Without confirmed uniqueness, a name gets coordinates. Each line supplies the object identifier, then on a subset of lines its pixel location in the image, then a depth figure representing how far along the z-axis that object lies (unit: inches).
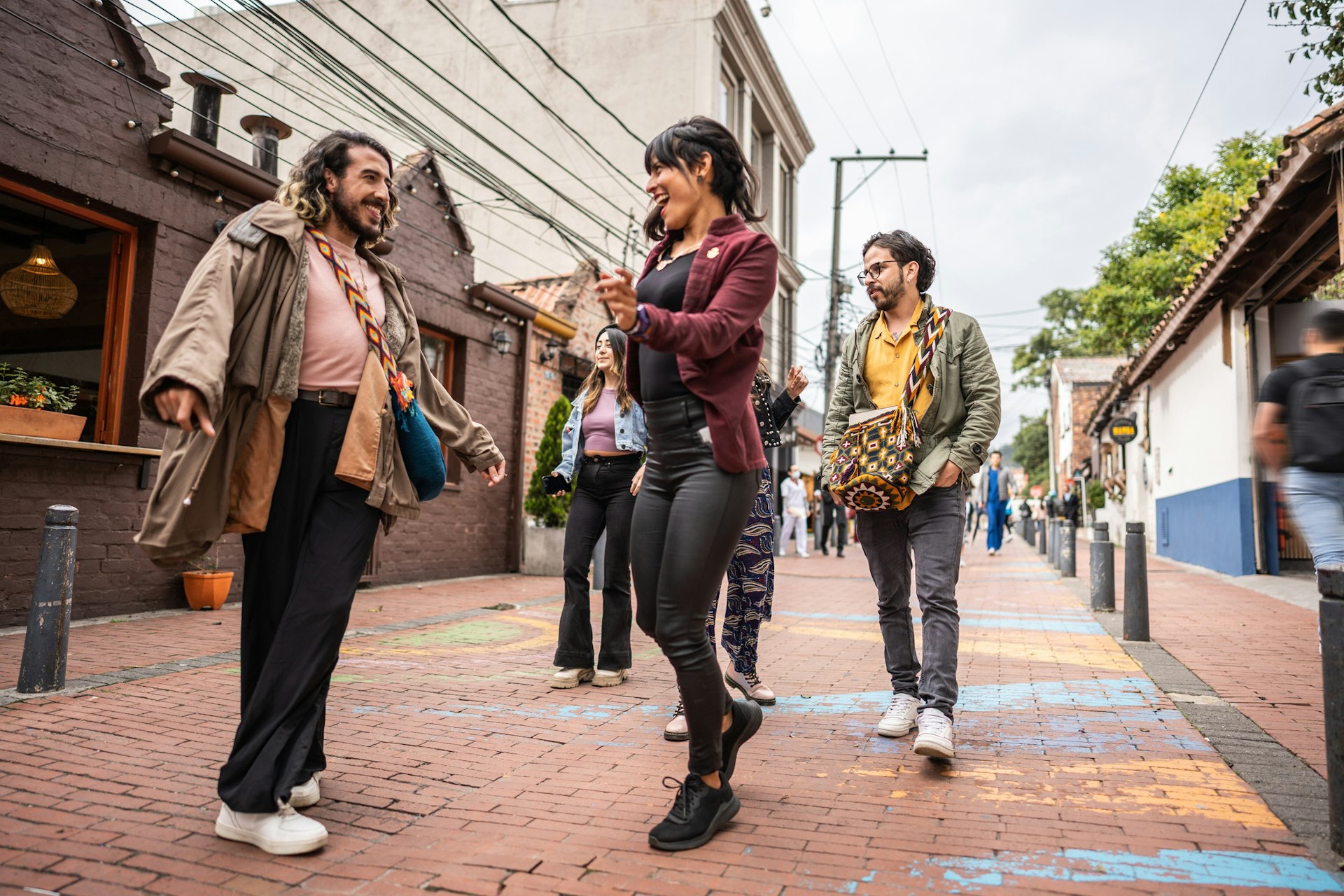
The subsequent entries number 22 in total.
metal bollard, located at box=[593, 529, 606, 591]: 425.1
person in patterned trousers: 171.8
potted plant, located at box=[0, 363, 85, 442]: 246.2
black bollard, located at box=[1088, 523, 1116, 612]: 338.3
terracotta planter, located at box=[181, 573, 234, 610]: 298.4
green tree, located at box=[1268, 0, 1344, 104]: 212.8
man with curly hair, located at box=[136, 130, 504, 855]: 97.9
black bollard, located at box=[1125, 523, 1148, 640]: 258.4
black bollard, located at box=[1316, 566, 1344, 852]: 98.2
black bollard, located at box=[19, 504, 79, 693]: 167.6
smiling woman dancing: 103.0
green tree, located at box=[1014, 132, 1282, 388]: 1000.6
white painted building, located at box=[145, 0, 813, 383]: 826.2
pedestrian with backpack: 175.5
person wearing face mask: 717.3
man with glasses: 144.1
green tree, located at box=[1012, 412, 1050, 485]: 3122.5
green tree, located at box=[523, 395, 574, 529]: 453.7
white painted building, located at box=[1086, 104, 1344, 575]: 341.7
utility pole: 961.5
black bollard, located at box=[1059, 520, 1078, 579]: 516.7
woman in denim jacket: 193.9
